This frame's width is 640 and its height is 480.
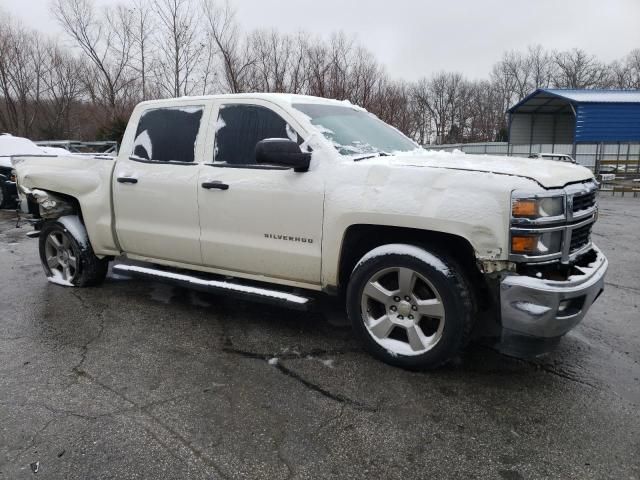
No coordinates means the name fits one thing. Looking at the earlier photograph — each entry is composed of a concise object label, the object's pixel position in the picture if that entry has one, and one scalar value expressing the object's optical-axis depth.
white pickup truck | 2.99
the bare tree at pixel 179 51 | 24.61
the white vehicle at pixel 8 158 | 12.50
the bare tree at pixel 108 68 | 31.09
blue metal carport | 24.11
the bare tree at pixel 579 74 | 59.50
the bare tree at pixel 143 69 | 29.22
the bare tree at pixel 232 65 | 22.78
